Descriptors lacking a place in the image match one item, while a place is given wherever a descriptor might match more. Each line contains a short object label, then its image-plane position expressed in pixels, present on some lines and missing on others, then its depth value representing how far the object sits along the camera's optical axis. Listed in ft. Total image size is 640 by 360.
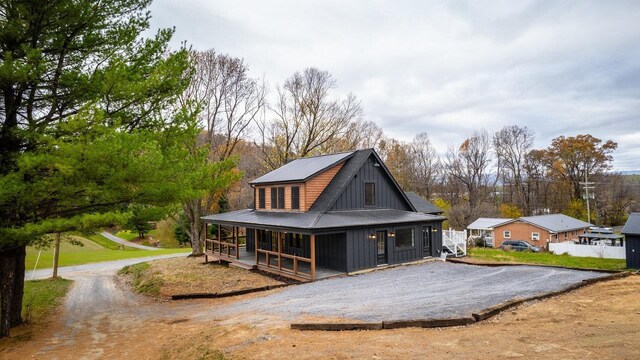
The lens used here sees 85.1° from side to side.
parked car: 113.39
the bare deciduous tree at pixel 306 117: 107.14
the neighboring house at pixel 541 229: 116.47
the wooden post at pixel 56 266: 69.93
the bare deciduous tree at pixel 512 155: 168.35
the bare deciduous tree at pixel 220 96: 82.58
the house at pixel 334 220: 53.16
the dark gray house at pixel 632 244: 75.46
